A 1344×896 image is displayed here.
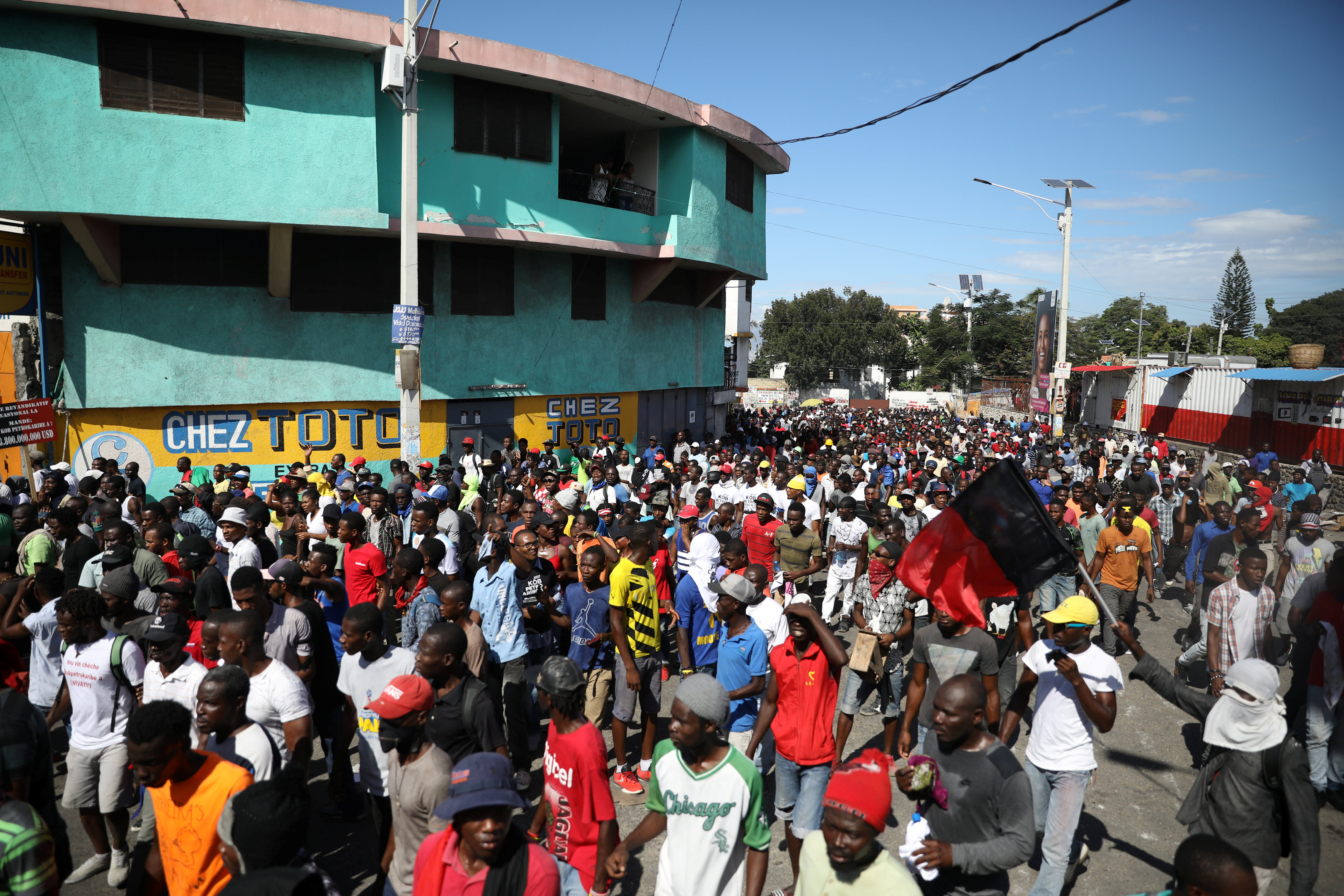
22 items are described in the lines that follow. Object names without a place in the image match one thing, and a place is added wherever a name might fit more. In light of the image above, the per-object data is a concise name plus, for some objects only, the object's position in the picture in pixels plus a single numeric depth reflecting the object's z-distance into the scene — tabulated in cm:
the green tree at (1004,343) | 6494
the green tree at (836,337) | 6875
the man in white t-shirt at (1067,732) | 433
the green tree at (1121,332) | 6664
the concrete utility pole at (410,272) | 1227
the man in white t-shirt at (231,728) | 341
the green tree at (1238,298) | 7438
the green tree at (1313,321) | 6166
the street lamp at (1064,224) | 2488
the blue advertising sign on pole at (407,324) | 1225
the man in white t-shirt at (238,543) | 672
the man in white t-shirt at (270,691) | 404
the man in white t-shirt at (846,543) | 896
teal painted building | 1271
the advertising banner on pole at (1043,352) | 2711
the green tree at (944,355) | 6481
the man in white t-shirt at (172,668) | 413
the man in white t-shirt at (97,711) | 440
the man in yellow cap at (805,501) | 958
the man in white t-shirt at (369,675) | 427
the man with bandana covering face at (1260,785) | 363
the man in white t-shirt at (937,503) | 980
